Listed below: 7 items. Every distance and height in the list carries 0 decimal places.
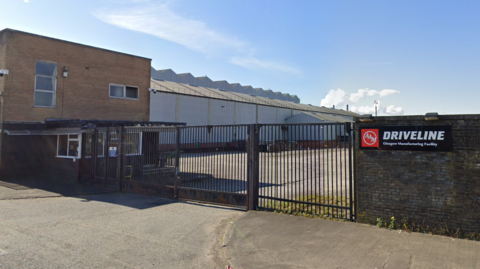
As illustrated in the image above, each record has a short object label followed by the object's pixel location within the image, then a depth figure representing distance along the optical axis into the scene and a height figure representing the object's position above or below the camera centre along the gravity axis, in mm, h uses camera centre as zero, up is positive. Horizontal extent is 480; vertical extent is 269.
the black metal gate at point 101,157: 12414 -439
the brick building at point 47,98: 14977 +2725
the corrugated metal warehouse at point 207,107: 30828 +5305
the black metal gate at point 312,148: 7113 -69
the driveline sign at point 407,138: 6062 +287
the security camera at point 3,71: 14830 +3613
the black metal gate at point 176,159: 9344 -416
